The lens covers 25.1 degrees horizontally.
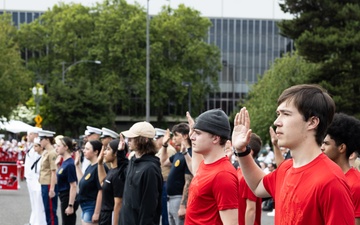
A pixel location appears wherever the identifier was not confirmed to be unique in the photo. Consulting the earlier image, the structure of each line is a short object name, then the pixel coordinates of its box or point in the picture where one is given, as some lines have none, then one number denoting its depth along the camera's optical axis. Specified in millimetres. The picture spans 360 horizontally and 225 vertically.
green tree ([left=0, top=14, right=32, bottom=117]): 45312
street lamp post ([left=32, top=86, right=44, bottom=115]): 44188
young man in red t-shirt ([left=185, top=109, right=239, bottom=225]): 5551
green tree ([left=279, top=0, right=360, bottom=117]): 32719
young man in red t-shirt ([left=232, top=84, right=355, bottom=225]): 3627
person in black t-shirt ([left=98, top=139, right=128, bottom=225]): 8641
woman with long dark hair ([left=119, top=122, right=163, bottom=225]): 7496
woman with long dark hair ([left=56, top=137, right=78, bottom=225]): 11852
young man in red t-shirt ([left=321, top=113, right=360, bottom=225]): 5215
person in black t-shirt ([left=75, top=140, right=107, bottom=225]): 9866
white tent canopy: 43912
